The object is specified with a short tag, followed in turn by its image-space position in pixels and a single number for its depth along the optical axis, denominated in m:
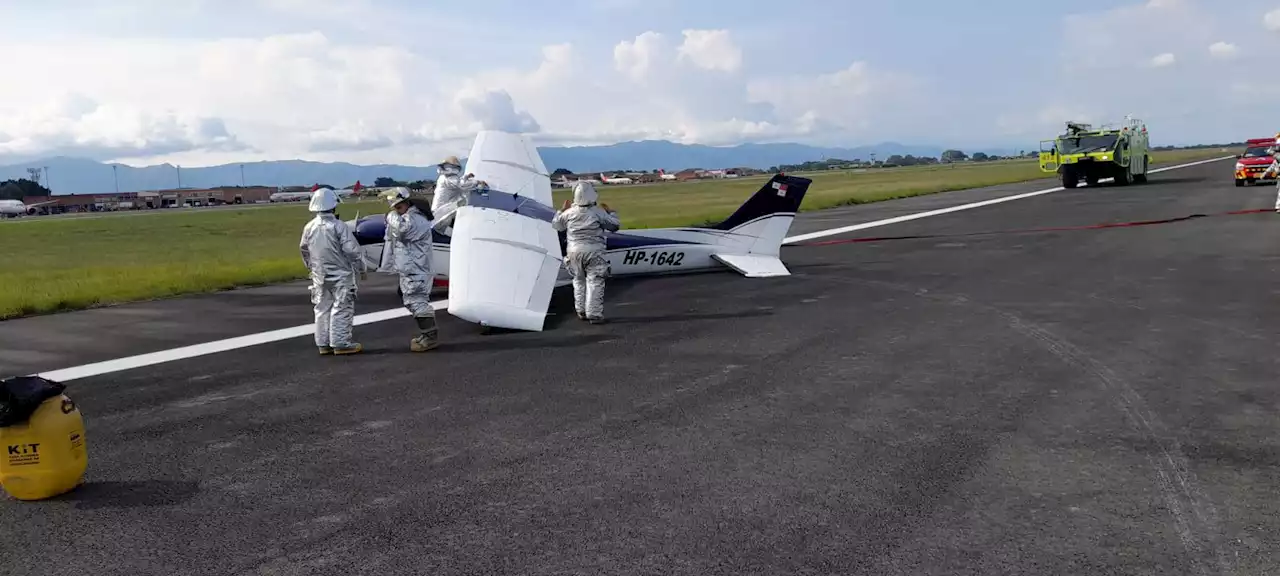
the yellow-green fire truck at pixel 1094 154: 40.66
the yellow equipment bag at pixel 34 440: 5.42
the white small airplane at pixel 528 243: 10.50
